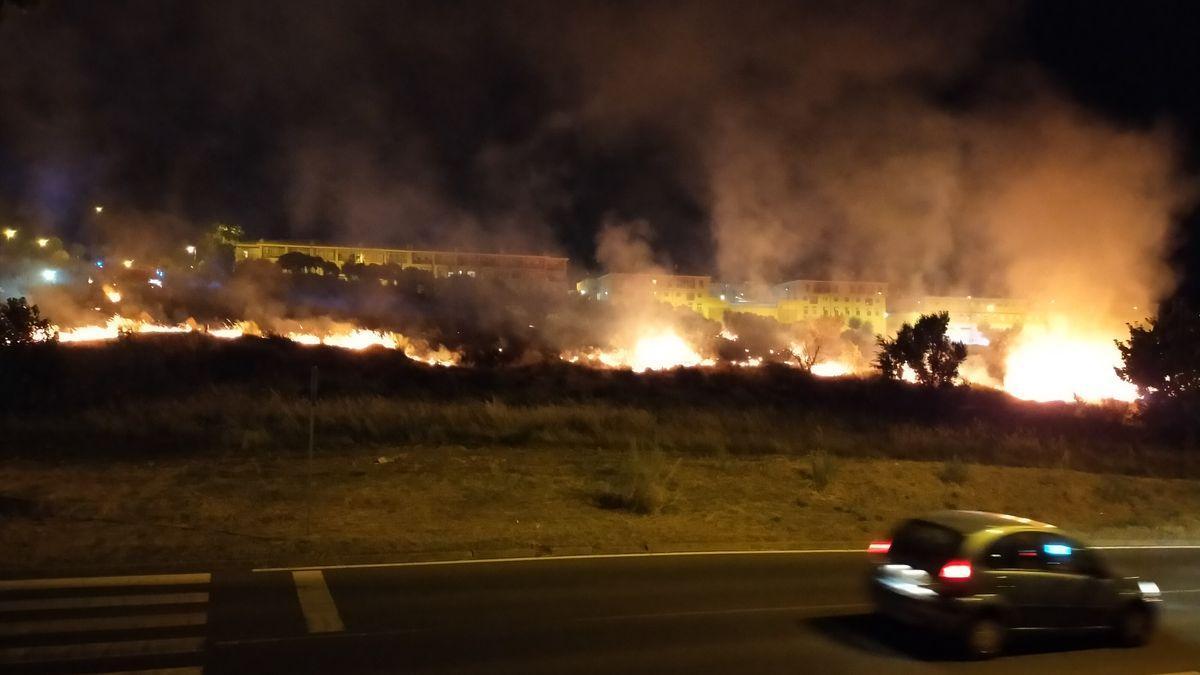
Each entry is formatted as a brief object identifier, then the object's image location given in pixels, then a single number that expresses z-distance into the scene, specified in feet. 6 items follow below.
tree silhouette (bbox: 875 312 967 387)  167.53
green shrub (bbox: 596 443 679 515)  52.08
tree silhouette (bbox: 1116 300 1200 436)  139.26
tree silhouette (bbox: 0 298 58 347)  125.29
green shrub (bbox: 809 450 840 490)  62.23
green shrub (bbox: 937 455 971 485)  67.21
